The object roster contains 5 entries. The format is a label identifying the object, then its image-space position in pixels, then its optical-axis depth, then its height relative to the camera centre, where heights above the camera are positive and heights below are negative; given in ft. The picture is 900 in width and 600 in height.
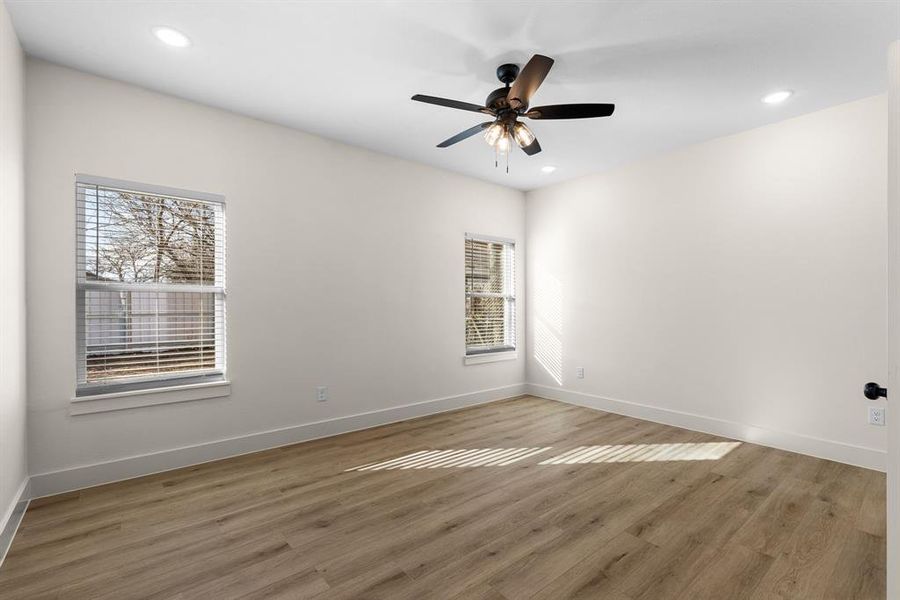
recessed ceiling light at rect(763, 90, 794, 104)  10.22 +4.86
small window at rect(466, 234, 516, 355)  17.26 +0.17
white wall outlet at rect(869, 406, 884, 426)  10.22 -2.84
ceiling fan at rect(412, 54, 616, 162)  7.82 +3.90
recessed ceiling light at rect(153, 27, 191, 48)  8.03 +5.04
